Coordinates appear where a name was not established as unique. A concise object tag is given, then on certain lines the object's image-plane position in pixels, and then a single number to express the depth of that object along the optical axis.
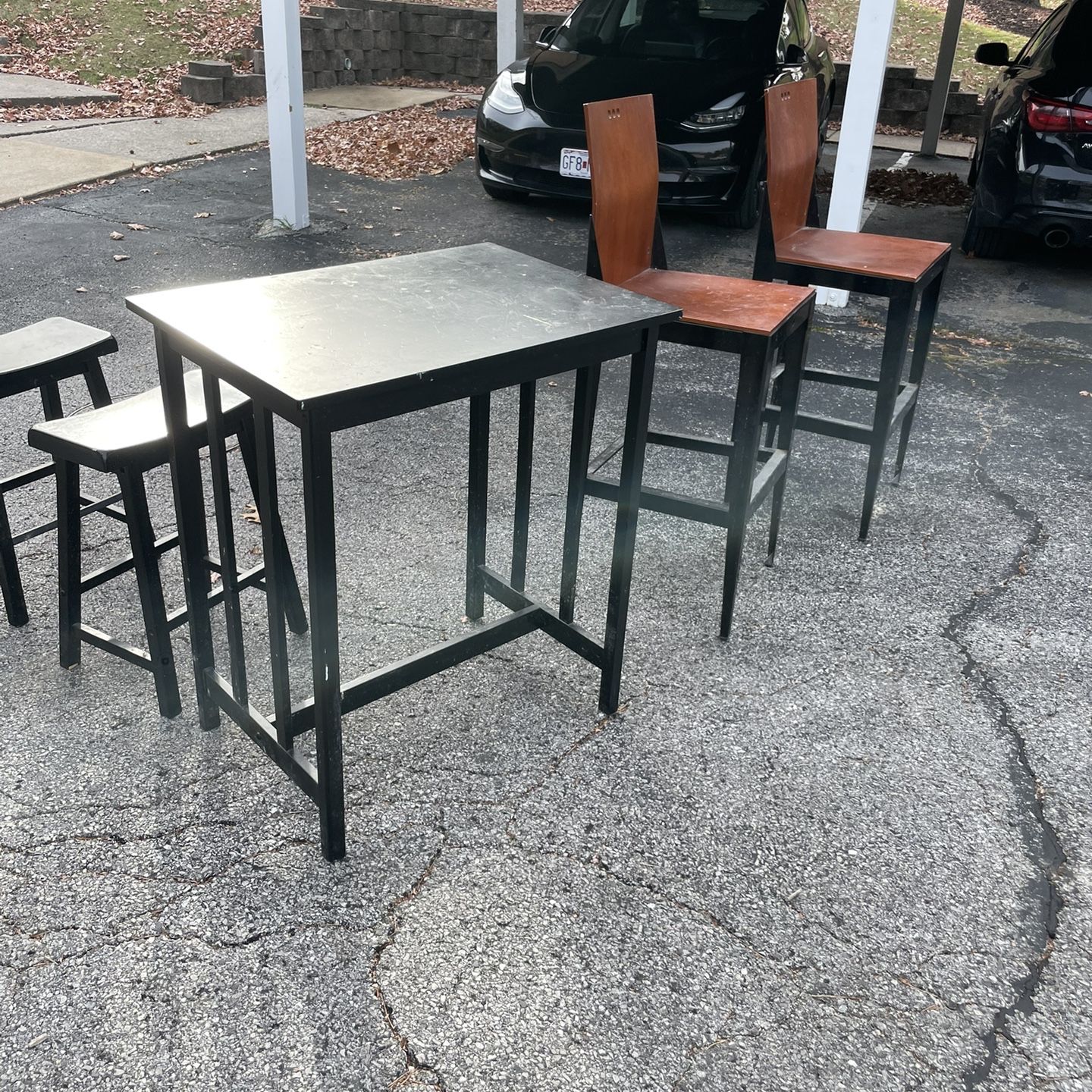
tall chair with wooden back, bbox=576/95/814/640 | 2.79
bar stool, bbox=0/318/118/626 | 2.68
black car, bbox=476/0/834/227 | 6.74
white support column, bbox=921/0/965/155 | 10.31
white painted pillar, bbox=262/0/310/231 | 6.11
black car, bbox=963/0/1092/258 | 5.97
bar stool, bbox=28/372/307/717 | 2.35
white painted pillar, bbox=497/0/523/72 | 9.73
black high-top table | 1.92
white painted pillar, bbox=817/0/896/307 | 5.40
